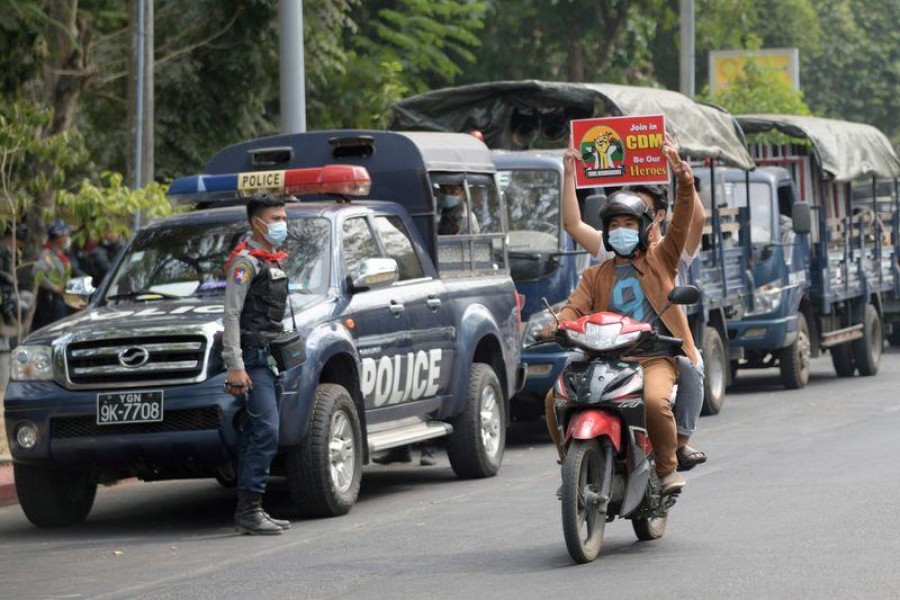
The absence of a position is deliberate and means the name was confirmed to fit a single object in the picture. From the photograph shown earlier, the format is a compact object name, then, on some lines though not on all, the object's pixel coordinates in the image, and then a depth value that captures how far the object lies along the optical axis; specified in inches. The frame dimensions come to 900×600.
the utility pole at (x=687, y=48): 1207.6
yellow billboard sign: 1417.3
